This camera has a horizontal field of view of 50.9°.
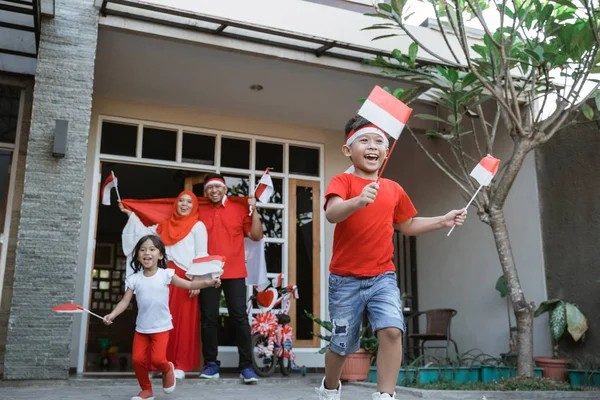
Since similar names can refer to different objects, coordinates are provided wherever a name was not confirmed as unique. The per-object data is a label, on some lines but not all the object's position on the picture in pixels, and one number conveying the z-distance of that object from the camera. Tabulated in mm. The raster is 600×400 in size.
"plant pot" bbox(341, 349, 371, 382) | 5598
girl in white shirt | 3893
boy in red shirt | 2865
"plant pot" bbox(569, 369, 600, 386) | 5766
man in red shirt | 5258
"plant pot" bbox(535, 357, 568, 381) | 5977
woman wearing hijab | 5727
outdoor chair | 7164
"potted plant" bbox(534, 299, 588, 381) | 5969
